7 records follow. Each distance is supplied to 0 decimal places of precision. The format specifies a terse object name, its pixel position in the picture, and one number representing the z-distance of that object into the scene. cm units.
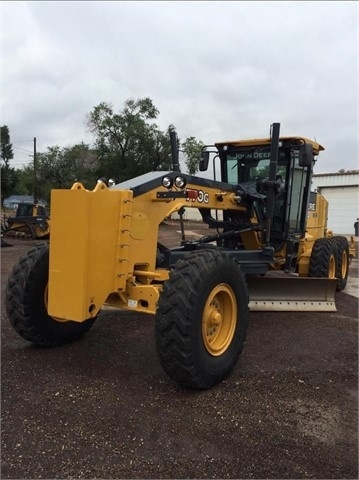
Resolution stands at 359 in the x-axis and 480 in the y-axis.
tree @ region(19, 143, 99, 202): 3941
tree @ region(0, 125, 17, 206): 5658
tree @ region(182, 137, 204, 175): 3350
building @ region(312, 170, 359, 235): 2609
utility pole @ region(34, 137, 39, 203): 4060
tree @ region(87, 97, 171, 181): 3728
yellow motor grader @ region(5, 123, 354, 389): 371
